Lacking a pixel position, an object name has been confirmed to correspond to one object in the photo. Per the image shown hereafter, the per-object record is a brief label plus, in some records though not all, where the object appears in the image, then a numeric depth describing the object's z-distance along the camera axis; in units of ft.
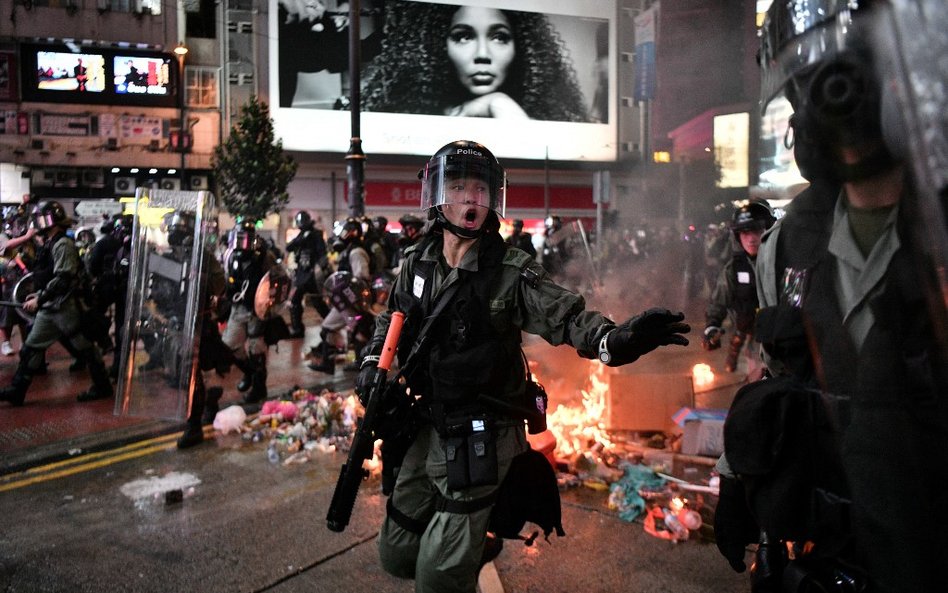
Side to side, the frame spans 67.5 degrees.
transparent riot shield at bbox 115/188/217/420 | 16.93
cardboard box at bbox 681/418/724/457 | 15.43
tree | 81.61
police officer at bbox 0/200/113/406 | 21.39
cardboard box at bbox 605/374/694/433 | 16.62
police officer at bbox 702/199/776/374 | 16.33
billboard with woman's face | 105.81
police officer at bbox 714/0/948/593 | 3.01
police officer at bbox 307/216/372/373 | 26.81
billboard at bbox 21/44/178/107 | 91.35
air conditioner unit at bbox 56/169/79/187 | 91.91
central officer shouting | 7.86
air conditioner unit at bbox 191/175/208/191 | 97.86
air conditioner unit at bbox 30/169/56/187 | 90.84
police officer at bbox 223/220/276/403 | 21.71
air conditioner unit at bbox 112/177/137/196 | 95.30
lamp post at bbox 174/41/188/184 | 91.24
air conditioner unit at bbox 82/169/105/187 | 93.50
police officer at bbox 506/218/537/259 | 41.09
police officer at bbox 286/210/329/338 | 33.90
